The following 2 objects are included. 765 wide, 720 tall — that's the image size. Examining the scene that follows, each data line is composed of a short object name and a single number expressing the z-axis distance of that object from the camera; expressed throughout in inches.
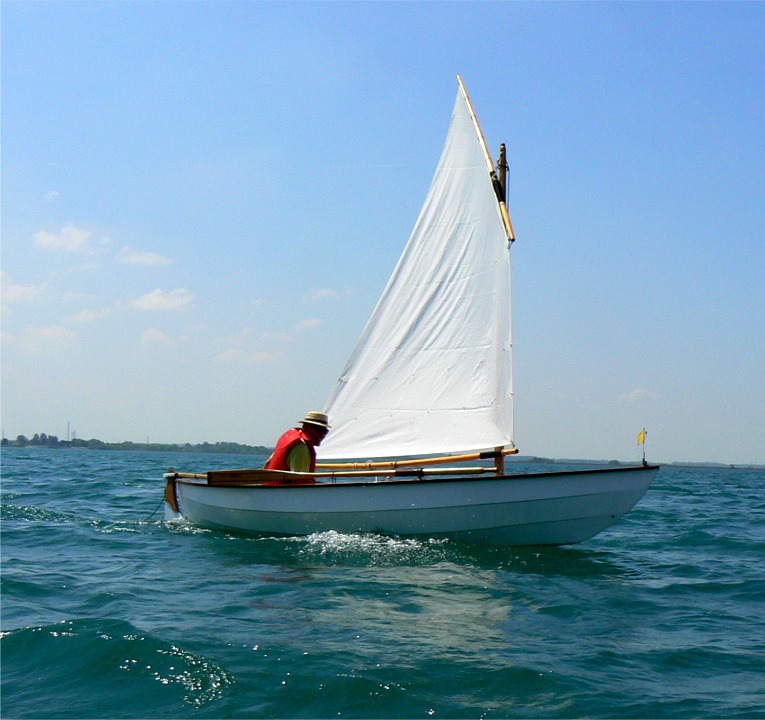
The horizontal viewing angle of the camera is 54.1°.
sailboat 475.2
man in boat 540.4
